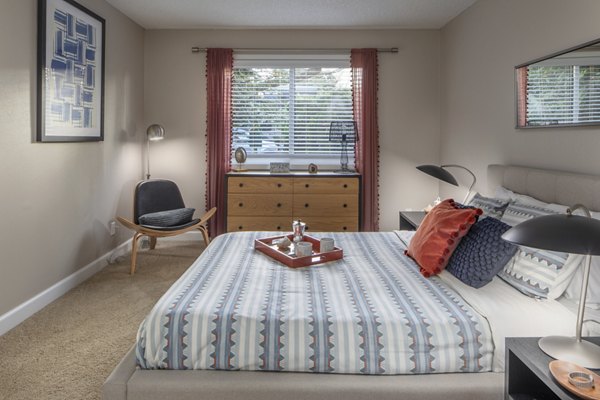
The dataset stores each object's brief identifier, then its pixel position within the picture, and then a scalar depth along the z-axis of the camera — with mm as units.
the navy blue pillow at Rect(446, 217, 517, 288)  2035
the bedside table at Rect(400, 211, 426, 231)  3823
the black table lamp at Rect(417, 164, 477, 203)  3189
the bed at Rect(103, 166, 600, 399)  1631
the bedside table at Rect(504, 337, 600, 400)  1476
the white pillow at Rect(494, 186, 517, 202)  2897
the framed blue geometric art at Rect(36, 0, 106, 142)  3180
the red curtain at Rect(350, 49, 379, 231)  5121
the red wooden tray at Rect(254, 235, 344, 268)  2465
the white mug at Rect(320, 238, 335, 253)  2652
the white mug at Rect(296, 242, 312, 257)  2564
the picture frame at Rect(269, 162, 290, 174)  5078
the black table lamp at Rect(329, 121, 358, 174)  5164
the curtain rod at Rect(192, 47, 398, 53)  5137
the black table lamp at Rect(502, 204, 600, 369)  1240
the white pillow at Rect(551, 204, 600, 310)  1805
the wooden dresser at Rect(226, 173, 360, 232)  4883
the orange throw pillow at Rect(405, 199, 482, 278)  2293
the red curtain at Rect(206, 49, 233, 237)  5129
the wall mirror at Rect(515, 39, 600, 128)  2475
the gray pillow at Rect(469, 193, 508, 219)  2625
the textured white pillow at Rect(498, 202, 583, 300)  1856
